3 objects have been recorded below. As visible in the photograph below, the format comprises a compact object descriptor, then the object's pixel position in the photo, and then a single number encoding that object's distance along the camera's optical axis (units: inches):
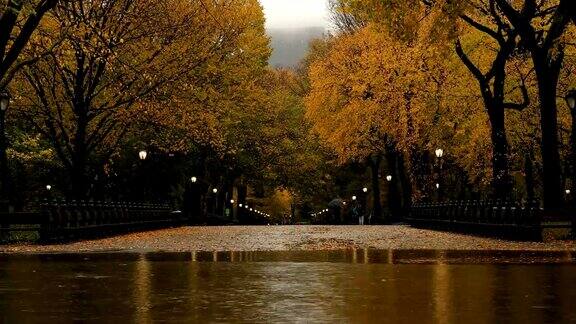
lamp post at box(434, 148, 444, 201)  1829.4
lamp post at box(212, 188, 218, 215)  3054.9
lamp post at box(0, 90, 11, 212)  1199.2
